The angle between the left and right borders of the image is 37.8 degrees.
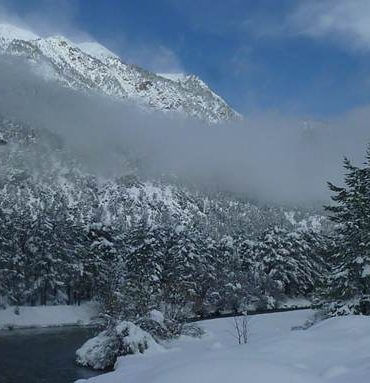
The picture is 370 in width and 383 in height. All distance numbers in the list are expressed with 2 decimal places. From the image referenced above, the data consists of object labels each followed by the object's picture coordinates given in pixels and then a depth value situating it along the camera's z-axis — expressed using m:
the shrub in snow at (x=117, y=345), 40.03
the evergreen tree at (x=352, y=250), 41.38
